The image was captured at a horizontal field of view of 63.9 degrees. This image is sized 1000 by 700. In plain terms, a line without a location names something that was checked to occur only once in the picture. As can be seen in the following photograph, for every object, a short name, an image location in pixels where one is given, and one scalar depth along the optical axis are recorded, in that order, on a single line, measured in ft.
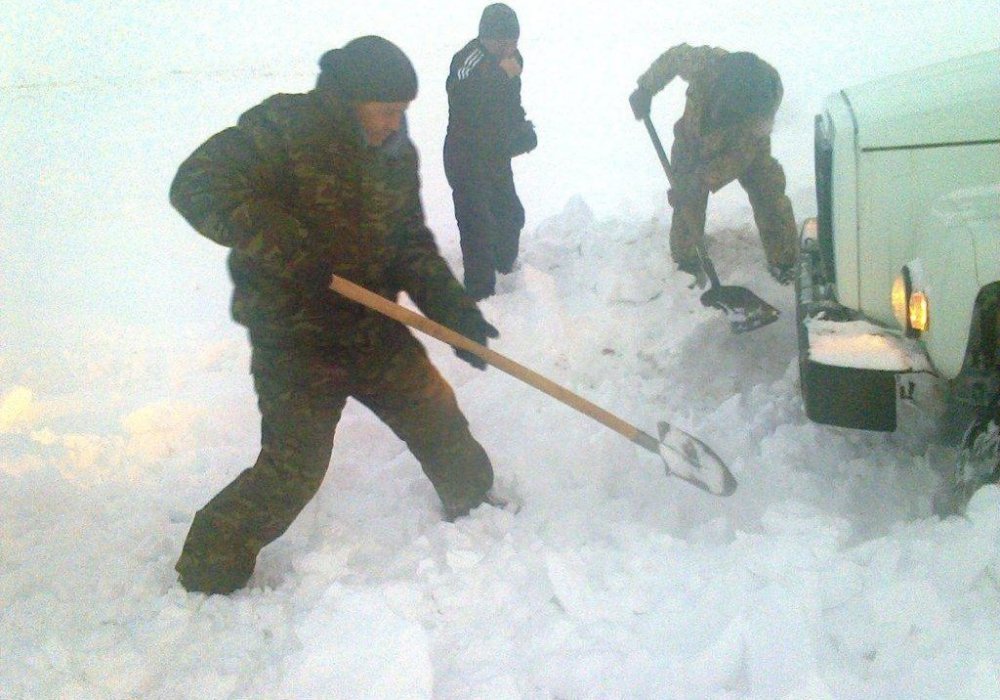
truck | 7.64
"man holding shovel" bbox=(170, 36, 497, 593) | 7.68
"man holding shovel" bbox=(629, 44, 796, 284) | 14.40
